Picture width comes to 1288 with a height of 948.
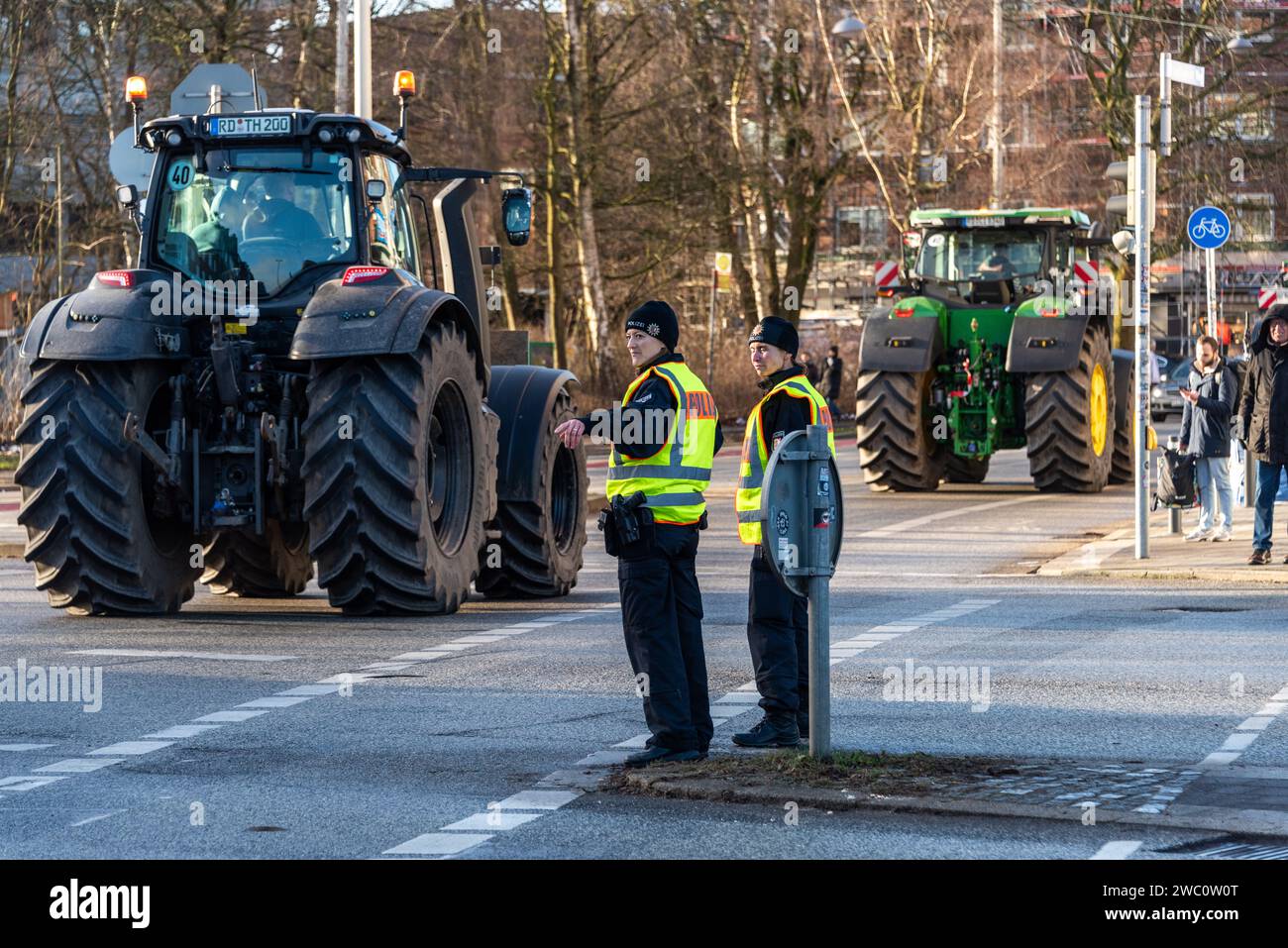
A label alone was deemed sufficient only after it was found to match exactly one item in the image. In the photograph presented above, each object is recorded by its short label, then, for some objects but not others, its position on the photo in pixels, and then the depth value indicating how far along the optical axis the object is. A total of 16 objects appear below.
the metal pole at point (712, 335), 38.91
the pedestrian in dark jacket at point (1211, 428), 19.61
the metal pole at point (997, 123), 43.44
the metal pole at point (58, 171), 35.47
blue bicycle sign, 22.58
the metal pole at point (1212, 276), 23.28
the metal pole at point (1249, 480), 21.86
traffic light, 18.73
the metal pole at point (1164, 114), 18.81
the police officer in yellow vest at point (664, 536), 9.23
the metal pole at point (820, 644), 8.88
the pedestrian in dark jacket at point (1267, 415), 17.58
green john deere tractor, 25.39
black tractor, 13.53
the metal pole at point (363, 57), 25.62
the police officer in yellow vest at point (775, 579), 9.55
